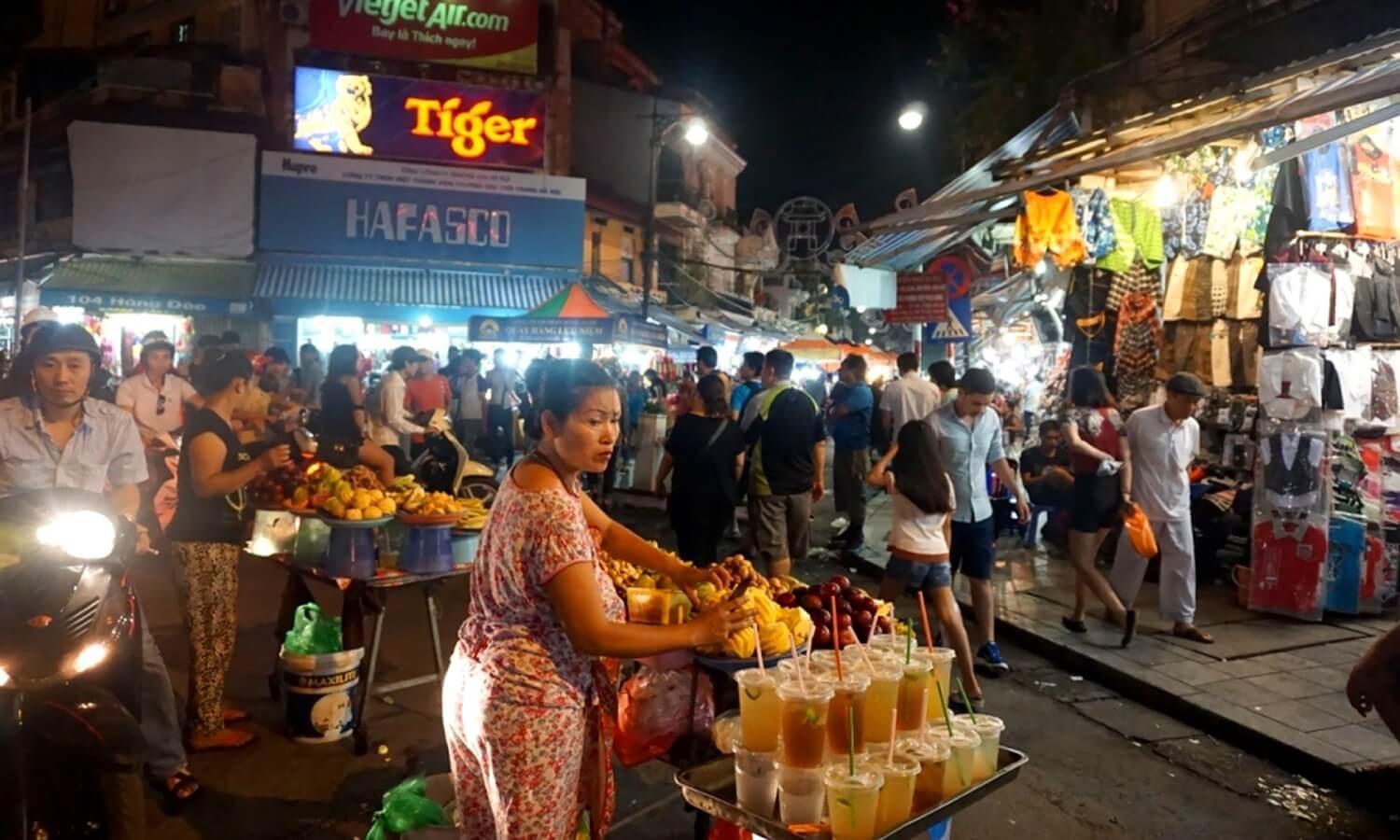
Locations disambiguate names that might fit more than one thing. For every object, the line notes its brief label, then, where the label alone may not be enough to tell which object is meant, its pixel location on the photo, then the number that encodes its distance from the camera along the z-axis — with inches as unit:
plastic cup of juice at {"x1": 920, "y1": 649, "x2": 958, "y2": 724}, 107.1
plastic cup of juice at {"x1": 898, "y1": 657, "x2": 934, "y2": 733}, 102.2
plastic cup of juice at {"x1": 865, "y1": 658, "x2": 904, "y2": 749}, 97.5
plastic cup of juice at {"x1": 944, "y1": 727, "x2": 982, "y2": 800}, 99.1
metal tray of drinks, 91.7
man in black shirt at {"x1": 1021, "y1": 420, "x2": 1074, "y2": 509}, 378.9
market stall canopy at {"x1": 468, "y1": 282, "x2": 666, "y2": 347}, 495.8
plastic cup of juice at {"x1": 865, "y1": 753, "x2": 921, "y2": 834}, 91.6
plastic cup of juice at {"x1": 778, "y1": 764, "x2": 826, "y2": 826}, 91.6
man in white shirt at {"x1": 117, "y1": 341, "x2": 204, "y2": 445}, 323.3
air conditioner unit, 805.9
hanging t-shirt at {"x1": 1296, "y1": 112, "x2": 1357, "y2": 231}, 283.4
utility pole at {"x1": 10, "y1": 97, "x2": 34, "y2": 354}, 579.8
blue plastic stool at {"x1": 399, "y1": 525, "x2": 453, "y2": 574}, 189.3
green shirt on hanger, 353.1
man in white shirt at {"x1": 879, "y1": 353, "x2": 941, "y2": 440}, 381.1
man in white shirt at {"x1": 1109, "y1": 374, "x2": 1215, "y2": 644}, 266.8
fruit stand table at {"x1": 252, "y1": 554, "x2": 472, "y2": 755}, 186.5
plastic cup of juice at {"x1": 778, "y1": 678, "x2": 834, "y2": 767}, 92.6
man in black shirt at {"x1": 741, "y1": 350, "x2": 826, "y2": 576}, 298.8
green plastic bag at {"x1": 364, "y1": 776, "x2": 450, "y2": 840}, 125.6
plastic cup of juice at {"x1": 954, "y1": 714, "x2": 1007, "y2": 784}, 102.9
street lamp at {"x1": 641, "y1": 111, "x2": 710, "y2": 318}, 708.7
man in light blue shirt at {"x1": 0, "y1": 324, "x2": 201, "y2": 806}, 148.6
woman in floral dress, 97.8
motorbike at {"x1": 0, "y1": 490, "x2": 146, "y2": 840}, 114.1
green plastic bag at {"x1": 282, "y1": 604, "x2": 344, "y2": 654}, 195.0
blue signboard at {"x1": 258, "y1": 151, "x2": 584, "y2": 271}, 709.9
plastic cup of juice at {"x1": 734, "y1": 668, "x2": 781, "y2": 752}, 96.5
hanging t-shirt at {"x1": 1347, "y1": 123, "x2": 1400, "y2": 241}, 286.0
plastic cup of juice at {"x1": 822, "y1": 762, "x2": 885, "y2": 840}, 87.2
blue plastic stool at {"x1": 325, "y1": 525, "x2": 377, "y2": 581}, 184.5
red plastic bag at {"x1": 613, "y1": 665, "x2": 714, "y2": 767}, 121.0
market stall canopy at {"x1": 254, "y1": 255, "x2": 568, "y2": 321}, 701.9
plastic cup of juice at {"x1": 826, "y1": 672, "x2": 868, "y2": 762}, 96.6
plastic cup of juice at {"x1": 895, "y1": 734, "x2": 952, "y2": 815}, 97.3
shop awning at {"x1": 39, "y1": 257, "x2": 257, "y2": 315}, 646.5
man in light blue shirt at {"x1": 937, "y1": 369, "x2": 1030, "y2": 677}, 237.3
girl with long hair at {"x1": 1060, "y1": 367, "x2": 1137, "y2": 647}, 271.9
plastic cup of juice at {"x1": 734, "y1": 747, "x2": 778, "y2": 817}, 95.4
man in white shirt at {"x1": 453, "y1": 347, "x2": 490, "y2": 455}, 575.8
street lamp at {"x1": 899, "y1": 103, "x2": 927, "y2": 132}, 602.2
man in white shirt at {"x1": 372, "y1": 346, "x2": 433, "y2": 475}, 408.0
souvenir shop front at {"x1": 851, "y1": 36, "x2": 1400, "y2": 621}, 283.7
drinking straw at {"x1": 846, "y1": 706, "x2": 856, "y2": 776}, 89.2
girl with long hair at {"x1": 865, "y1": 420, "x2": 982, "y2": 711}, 221.0
